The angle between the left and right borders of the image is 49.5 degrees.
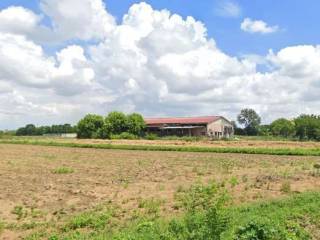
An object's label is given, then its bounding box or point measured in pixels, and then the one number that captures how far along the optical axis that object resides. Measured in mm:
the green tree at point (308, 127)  62254
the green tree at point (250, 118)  102336
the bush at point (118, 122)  62706
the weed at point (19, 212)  9411
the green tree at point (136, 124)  63052
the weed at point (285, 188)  12102
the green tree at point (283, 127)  75042
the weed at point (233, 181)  13494
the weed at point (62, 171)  17683
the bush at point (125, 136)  59924
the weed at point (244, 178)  14418
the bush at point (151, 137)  57671
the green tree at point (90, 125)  65077
